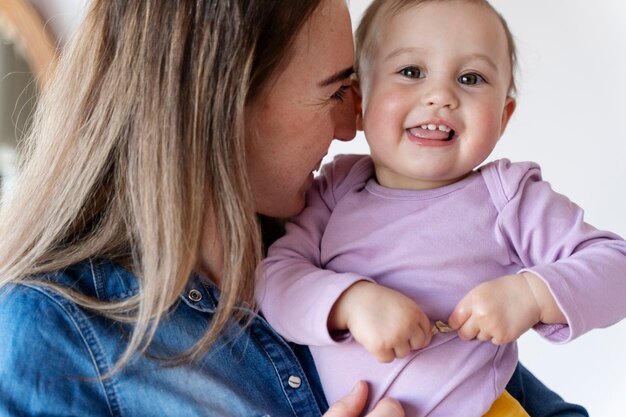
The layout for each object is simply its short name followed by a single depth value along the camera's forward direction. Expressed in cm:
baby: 106
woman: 105
